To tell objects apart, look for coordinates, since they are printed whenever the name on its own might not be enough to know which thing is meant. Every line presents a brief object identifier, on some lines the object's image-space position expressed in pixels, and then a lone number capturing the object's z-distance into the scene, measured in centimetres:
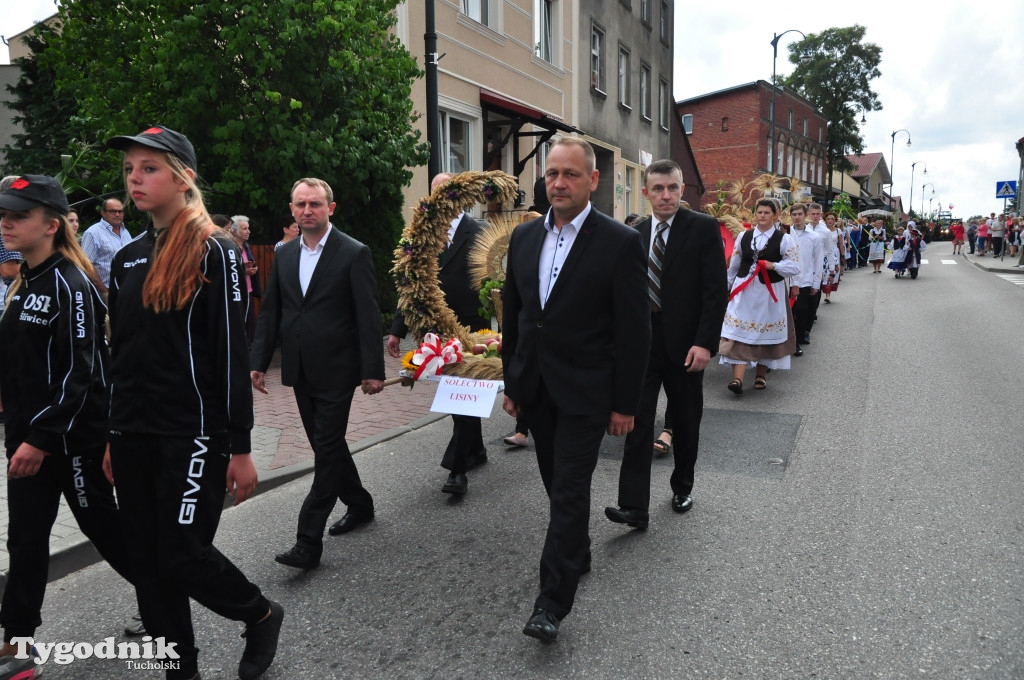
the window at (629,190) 2559
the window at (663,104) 2867
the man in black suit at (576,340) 316
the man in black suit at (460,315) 508
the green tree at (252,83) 880
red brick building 4747
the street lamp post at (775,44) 2946
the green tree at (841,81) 5631
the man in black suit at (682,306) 450
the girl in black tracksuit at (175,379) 249
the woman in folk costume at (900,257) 2356
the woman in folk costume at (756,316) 807
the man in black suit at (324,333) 399
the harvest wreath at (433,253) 524
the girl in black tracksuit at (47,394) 277
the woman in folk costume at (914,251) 2277
